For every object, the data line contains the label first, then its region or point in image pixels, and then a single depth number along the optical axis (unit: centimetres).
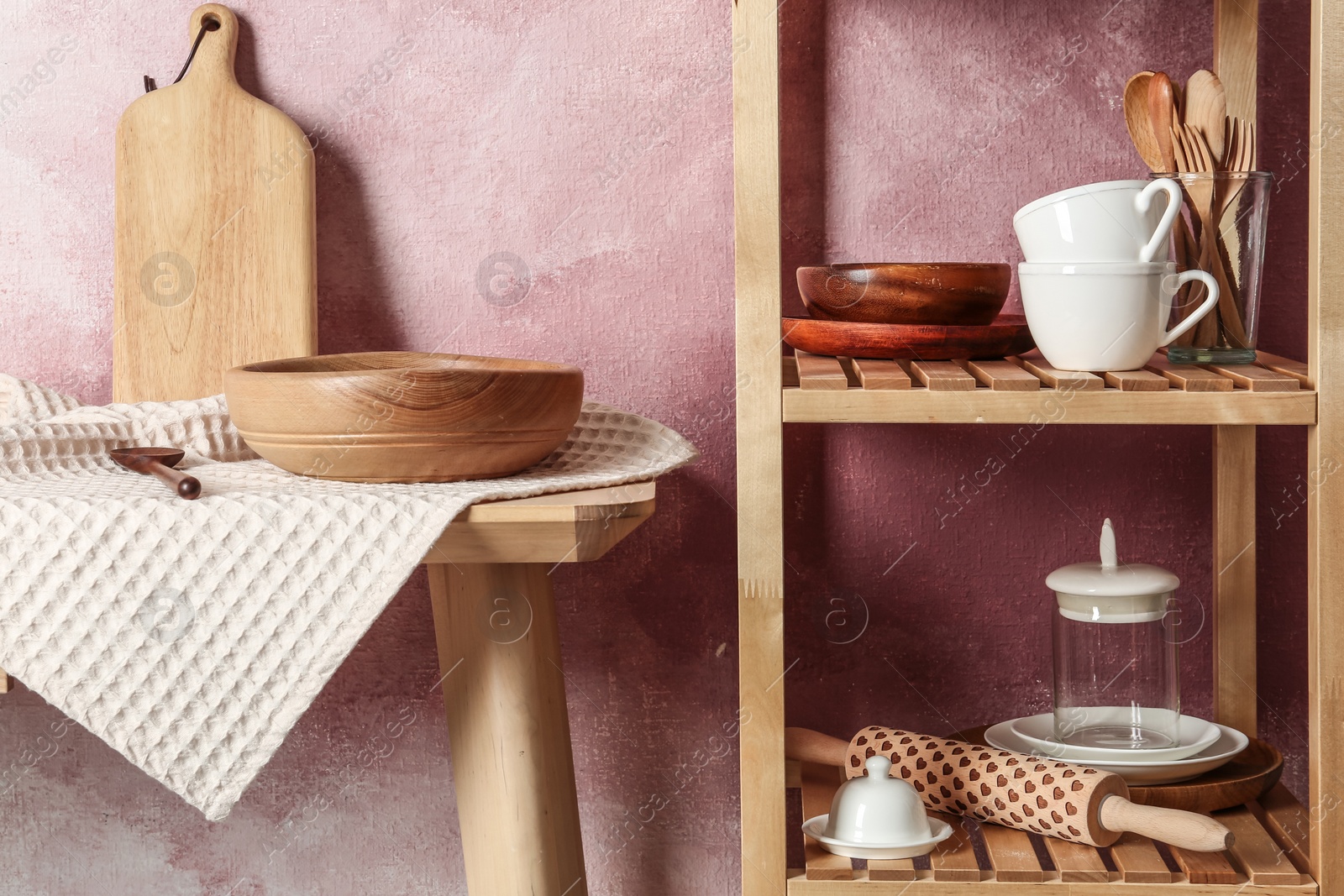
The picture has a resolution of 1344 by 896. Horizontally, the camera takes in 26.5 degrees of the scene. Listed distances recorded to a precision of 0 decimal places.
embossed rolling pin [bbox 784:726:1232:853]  215
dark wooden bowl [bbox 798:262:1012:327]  227
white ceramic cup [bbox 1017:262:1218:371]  216
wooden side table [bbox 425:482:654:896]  231
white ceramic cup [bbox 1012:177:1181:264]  216
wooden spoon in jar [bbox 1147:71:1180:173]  224
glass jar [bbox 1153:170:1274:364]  222
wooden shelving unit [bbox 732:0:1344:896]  212
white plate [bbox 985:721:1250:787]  224
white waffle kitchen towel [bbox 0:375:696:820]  217
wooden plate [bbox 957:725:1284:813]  223
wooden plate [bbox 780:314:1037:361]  225
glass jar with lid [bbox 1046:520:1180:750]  229
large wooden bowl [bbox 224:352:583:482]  220
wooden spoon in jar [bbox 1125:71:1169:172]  229
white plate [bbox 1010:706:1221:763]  227
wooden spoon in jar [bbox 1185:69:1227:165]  223
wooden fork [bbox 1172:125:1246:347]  222
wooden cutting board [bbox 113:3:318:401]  252
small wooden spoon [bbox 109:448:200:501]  219
